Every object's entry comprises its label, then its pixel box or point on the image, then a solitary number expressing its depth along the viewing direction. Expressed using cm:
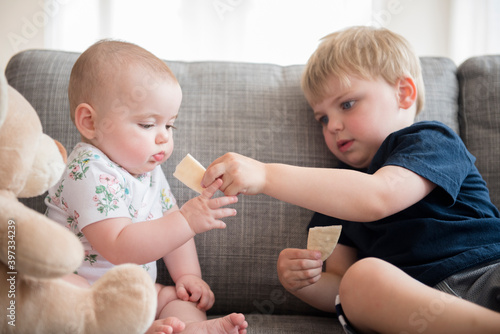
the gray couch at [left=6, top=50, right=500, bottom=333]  124
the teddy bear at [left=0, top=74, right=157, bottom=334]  59
